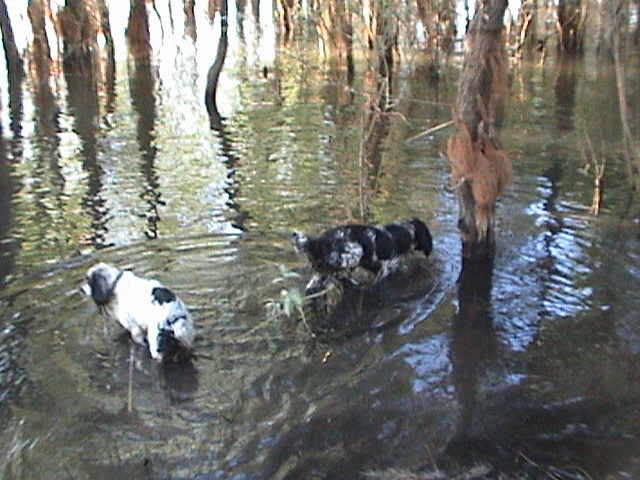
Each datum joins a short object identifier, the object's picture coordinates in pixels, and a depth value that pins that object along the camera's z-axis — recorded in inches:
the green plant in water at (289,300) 234.1
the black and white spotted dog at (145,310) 215.5
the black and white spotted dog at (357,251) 260.2
